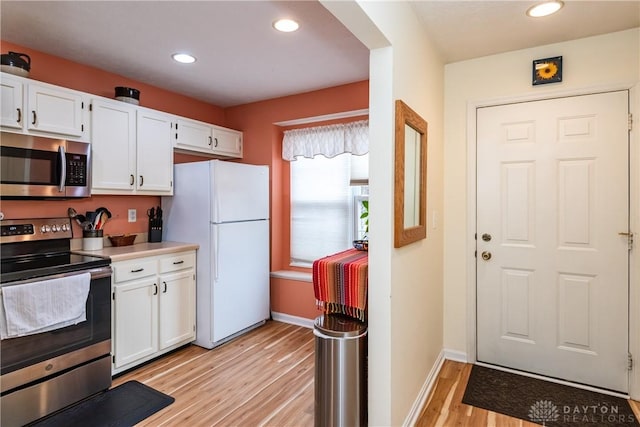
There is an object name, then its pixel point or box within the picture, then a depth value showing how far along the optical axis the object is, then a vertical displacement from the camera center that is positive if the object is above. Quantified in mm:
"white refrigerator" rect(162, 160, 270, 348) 3111 -197
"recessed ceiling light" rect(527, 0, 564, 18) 1936 +1161
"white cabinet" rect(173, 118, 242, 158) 3340 +766
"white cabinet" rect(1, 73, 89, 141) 2236 +705
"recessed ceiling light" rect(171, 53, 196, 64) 2682 +1208
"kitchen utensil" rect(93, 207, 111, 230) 2843 -38
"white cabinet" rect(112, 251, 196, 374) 2594 -748
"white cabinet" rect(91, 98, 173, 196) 2717 +532
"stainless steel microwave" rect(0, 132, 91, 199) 2266 +317
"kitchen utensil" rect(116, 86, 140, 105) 2908 +989
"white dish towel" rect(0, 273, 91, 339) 1940 -540
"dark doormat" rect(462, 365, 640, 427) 2102 -1209
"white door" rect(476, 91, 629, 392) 2342 -167
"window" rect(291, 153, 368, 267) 3543 +69
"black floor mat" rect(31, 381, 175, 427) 2096 -1235
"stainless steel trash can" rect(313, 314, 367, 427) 1839 -852
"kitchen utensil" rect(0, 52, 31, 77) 2248 +970
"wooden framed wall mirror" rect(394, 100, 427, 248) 1752 +208
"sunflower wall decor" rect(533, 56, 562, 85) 2428 +1005
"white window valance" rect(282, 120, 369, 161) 3360 +746
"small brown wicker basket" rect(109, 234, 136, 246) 3027 -229
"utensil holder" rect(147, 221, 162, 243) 3303 -186
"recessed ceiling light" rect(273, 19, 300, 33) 2191 +1201
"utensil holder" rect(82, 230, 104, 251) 2783 -211
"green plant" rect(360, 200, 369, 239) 3443 +18
